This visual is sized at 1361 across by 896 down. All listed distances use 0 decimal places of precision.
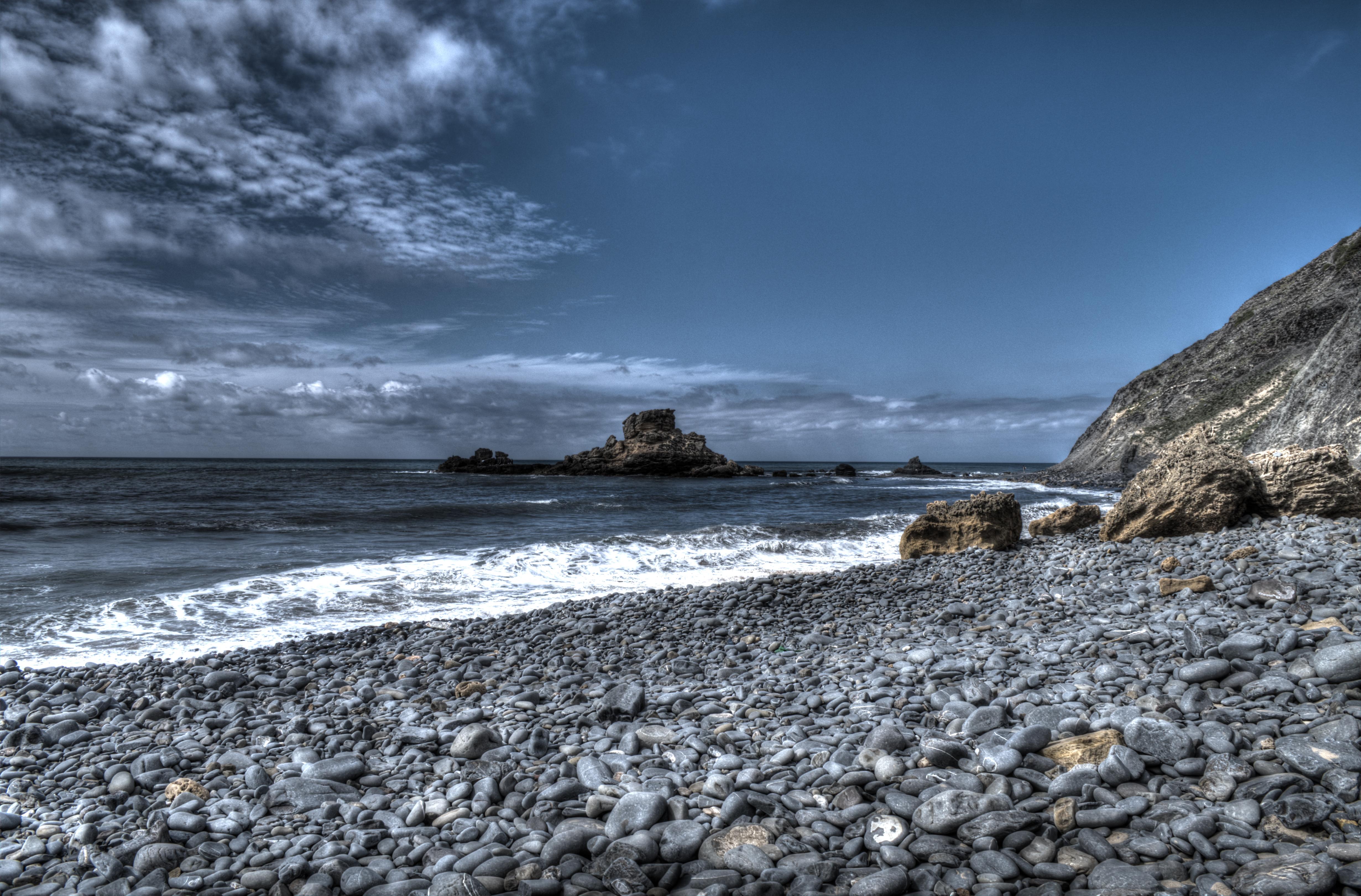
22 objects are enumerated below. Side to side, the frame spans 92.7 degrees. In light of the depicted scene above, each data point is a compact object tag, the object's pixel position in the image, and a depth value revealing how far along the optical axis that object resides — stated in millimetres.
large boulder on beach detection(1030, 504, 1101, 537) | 14094
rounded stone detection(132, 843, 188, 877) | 3424
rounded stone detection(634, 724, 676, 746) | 4617
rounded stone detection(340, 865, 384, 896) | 3172
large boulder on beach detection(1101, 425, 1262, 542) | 10664
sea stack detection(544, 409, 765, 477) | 72188
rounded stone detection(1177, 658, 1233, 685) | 4492
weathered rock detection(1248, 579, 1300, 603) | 5898
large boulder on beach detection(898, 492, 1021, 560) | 12695
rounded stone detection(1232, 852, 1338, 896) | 2533
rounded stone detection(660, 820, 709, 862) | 3283
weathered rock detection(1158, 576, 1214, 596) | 6828
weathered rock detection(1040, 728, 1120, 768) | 3754
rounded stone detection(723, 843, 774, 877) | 3127
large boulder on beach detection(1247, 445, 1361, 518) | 10164
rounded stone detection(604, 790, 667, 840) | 3490
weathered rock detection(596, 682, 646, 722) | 5160
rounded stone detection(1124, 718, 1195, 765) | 3629
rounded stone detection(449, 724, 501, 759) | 4535
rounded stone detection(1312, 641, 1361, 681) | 4070
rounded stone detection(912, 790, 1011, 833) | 3252
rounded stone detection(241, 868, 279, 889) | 3250
